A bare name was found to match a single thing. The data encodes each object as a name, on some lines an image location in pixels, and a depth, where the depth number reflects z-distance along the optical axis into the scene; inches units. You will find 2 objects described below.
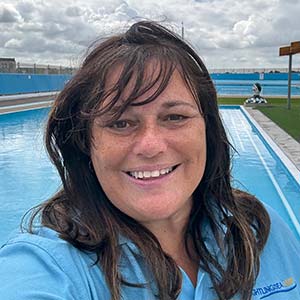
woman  28.2
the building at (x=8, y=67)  730.8
